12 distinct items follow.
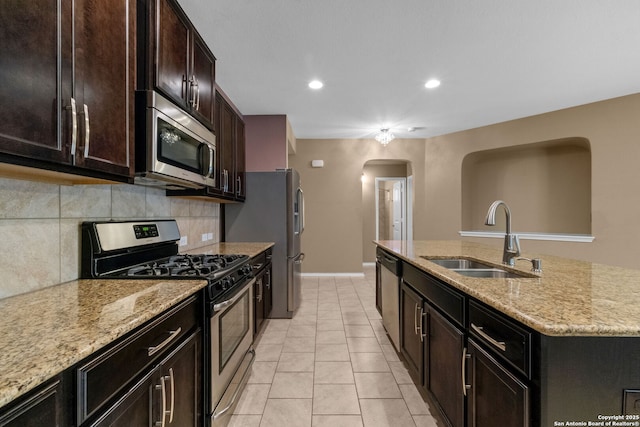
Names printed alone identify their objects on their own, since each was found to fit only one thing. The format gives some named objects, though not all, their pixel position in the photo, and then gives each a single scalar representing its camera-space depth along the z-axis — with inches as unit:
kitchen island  32.0
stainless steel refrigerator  127.7
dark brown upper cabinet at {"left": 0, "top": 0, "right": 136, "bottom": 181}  31.5
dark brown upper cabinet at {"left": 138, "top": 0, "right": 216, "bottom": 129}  54.8
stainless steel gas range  55.4
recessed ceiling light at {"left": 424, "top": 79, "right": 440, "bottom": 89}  122.6
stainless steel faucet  66.5
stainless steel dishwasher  89.7
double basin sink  64.4
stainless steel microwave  53.9
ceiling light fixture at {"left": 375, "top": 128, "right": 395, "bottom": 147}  186.4
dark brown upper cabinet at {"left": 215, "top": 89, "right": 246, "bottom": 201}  102.5
